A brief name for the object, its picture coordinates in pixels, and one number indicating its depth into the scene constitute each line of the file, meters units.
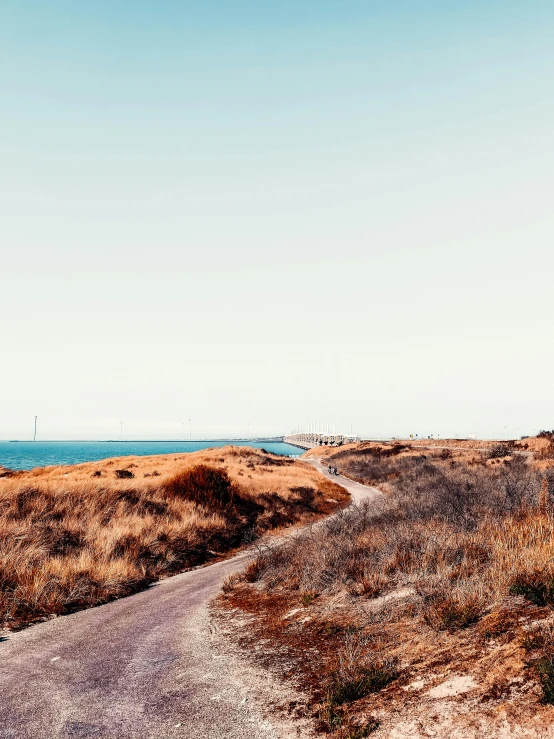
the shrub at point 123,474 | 34.76
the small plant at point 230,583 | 13.07
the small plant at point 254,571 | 13.49
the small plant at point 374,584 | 9.61
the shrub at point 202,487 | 26.69
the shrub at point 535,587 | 6.96
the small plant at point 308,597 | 10.30
